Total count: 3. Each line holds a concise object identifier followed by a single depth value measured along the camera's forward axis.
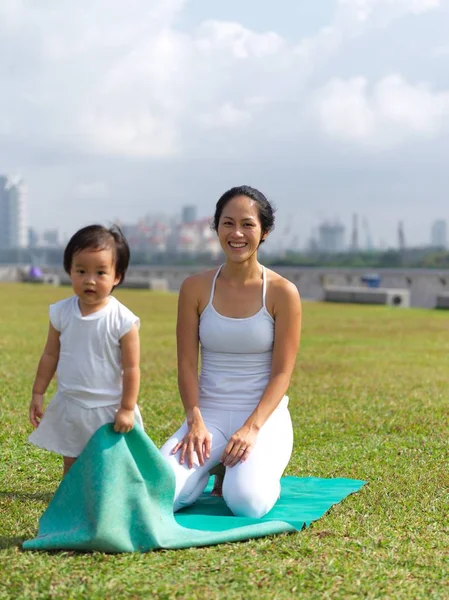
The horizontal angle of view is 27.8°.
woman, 4.73
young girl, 4.08
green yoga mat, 3.88
